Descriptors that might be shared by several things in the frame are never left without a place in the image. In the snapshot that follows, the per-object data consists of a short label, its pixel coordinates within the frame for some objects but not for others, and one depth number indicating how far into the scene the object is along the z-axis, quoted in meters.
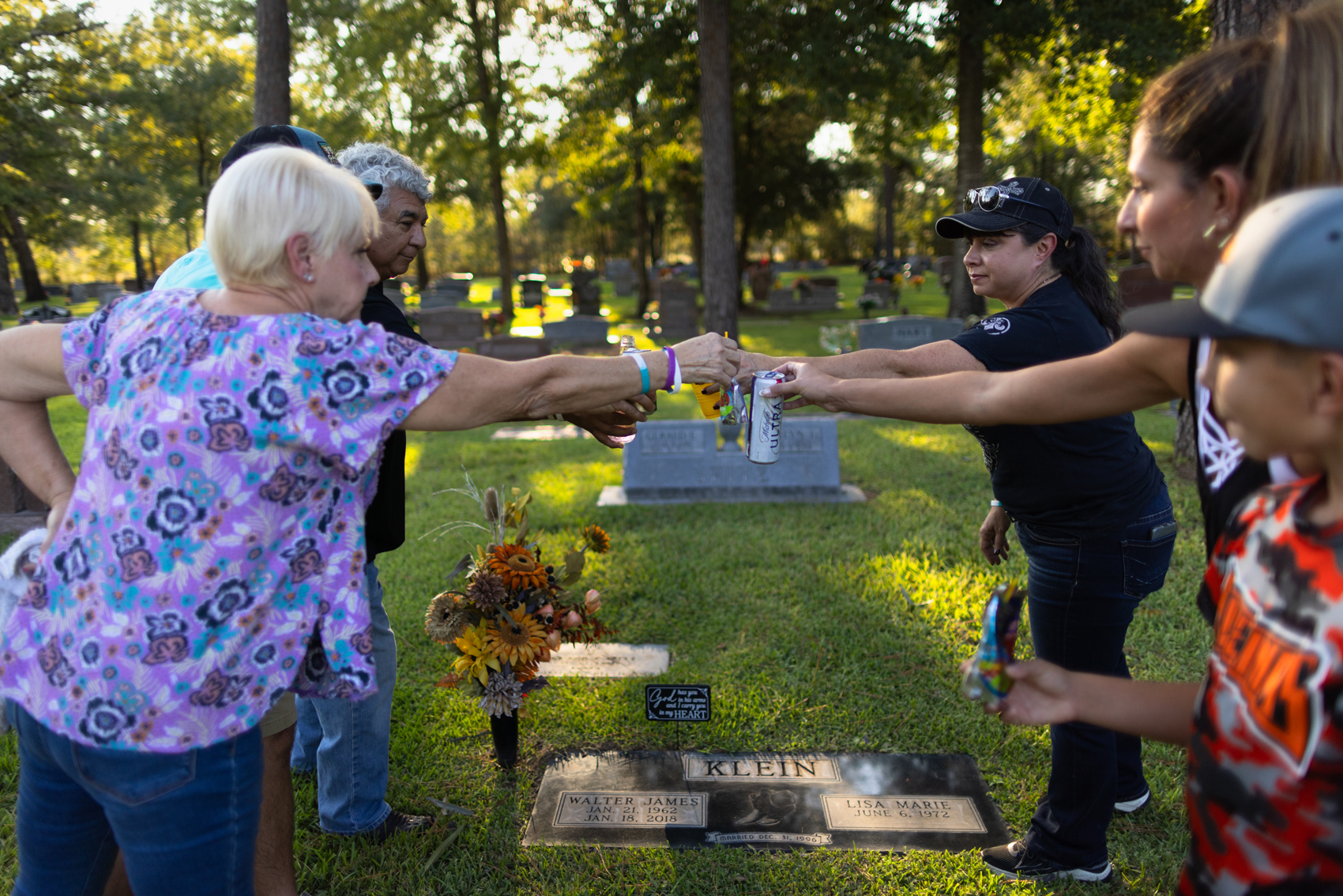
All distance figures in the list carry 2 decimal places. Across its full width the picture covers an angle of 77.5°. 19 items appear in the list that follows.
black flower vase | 3.59
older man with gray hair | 2.75
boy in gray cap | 1.09
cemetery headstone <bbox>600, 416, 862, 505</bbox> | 7.50
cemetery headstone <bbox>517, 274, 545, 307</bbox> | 31.84
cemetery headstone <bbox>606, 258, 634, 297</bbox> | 36.41
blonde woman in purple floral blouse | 1.57
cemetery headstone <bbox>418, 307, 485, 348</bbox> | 18.19
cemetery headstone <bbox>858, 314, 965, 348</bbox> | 15.61
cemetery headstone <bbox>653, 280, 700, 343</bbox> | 21.20
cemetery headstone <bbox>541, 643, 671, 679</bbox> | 4.50
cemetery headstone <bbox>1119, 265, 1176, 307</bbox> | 18.47
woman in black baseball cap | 2.66
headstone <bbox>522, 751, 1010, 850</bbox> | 3.16
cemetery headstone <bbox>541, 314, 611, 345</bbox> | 19.28
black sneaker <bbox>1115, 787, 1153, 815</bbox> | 3.29
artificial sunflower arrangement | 3.46
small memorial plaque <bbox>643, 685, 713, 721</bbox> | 3.47
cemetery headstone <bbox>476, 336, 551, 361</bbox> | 15.76
